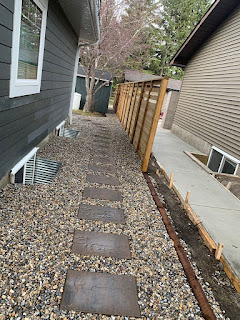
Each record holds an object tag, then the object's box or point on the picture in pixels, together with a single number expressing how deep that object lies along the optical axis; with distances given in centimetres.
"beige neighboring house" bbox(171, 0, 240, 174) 662
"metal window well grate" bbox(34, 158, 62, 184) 446
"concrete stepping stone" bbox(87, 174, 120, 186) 423
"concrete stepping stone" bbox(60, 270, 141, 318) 182
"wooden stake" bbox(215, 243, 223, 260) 269
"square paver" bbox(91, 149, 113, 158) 596
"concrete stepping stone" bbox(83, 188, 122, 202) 365
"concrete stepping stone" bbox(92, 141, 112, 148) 689
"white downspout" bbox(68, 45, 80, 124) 833
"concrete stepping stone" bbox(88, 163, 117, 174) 482
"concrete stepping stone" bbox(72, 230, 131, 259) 244
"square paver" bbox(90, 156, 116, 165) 539
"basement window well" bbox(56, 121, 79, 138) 733
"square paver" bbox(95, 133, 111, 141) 790
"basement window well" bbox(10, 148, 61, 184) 413
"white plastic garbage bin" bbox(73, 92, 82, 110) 1446
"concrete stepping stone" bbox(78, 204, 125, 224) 307
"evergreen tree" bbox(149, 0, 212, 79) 2984
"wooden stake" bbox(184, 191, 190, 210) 382
